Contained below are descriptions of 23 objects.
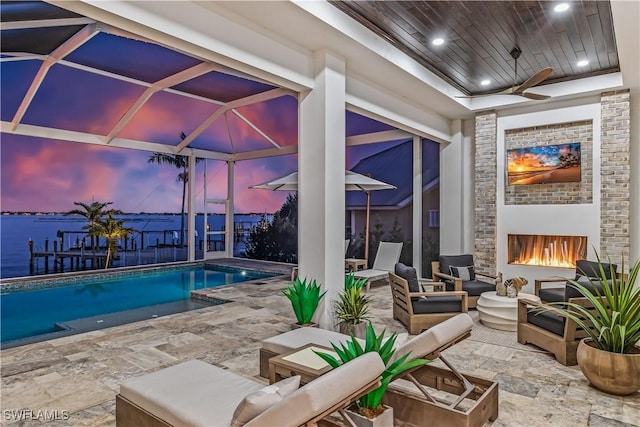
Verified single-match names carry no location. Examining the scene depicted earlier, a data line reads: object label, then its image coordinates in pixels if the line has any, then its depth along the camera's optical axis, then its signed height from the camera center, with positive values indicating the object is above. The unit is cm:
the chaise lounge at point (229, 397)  190 -112
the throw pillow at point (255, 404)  195 -91
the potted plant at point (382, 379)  247 -102
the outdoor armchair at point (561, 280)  600 -95
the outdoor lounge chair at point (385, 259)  892 -94
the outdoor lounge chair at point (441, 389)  269 -126
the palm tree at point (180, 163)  1336 +189
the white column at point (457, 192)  916 +65
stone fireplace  705 +45
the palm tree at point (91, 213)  1141 +14
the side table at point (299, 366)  295 -112
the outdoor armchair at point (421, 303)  535 -114
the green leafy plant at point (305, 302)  502 -104
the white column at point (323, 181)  532 +52
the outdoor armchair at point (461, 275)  661 -95
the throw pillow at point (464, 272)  702 -93
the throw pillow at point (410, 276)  550 -79
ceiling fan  515 +190
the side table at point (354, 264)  934 -105
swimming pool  618 -167
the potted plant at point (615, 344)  346 -111
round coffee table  551 -128
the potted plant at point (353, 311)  502 -118
